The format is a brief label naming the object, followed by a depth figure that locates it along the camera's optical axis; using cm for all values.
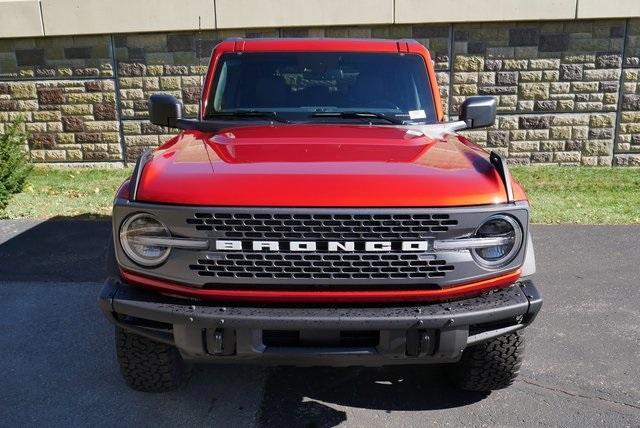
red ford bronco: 239
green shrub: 718
